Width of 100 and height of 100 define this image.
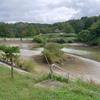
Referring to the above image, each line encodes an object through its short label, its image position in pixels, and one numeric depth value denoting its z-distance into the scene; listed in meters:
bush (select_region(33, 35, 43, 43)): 53.28
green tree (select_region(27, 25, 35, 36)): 69.00
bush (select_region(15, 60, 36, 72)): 10.39
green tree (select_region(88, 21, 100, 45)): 38.98
